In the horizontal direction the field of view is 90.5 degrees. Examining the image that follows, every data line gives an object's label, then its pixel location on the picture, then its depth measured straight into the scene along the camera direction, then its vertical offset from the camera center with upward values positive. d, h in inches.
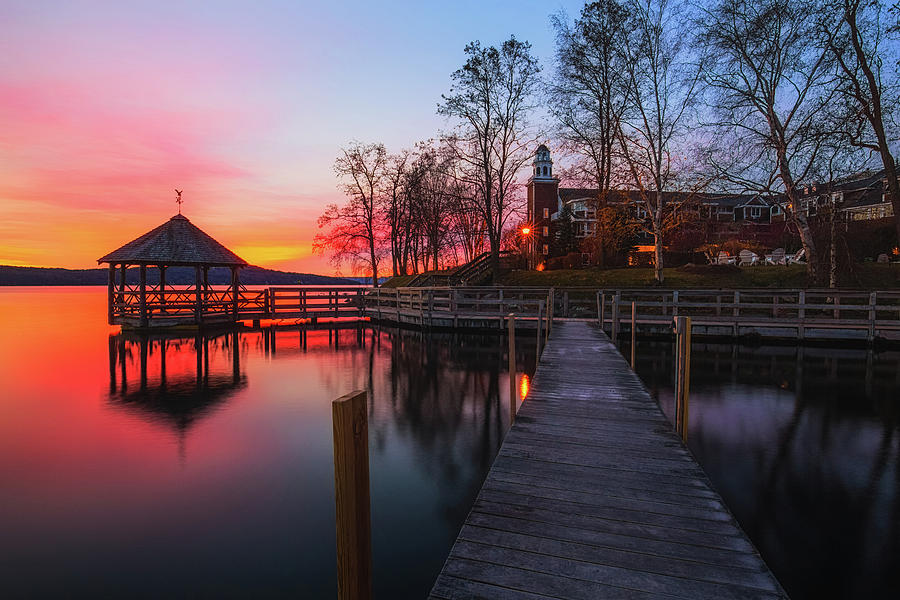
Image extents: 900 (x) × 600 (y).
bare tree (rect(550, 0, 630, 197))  933.2 +457.2
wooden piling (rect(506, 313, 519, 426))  291.7 -54.3
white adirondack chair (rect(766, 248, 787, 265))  1396.3 +105.2
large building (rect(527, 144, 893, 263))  870.9 +285.6
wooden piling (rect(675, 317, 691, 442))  235.5 -40.9
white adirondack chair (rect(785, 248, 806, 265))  1254.9 +95.5
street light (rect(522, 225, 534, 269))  1576.0 +166.5
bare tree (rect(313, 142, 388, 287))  1540.4 +277.1
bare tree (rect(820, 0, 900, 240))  629.0 +293.0
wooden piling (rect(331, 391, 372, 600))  77.1 -36.8
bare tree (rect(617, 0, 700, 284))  874.1 +352.0
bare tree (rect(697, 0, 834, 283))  708.0 +363.2
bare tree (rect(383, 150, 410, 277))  1579.7 +316.8
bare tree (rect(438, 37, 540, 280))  1107.9 +427.1
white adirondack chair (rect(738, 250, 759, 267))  1432.1 +110.6
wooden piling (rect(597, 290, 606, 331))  627.2 -19.3
